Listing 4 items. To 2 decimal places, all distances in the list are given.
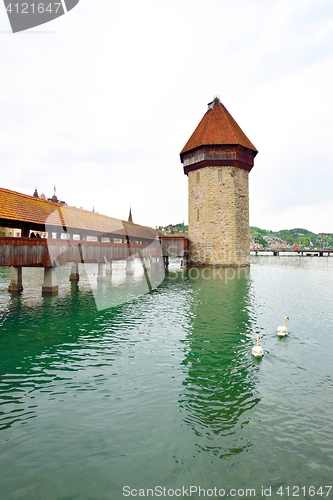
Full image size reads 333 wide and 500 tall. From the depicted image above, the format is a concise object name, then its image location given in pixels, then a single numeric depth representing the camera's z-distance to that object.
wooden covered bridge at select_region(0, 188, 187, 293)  12.99
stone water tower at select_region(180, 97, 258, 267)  30.58
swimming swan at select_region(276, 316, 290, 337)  8.75
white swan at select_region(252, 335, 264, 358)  7.07
